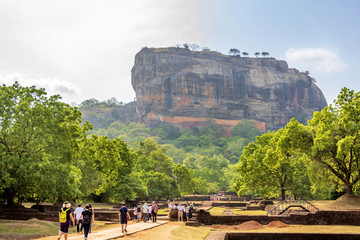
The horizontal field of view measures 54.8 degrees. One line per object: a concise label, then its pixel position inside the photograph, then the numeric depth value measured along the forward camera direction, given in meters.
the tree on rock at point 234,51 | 198.75
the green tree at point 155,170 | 52.41
